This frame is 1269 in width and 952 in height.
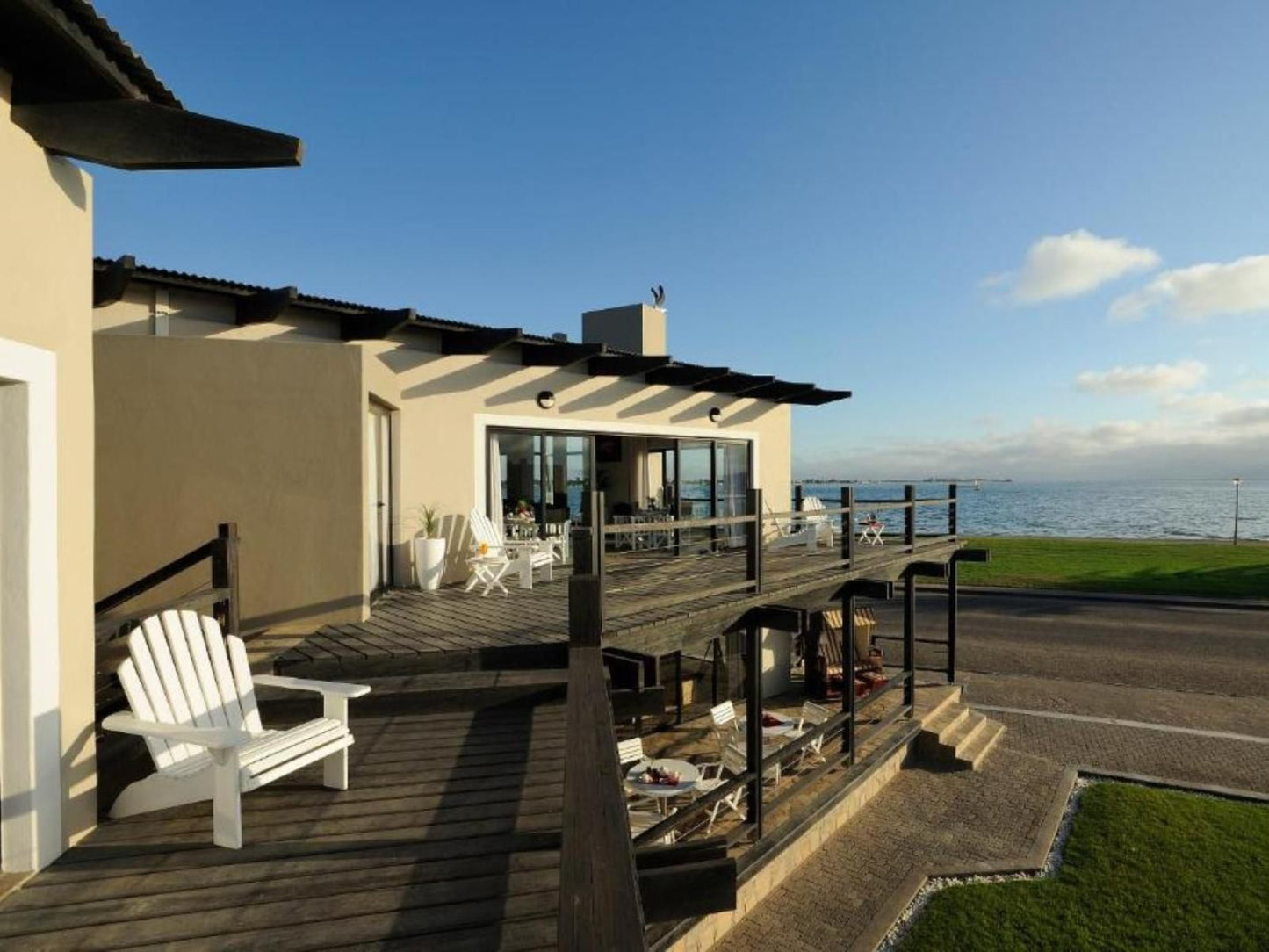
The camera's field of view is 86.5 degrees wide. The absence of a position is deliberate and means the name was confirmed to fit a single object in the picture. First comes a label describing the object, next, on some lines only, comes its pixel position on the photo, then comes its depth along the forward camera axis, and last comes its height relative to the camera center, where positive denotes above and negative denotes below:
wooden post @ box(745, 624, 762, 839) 7.91 -2.87
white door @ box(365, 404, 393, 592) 8.11 -0.20
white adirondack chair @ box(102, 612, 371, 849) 3.34 -1.35
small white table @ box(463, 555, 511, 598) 8.38 -1.15
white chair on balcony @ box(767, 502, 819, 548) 12.88 -1.19
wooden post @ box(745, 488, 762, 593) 7.07 -0.72
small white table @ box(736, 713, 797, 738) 11.27 -4.27
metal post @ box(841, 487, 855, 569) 9.05 -0.76
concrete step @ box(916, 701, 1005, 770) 11.77 -4.80
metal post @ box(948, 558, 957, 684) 13.71 -2.99
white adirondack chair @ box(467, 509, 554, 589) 8.83 -0.96
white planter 8.66 -1.08
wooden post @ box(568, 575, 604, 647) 4.77 -0.97
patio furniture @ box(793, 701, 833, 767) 11.20 -4.29
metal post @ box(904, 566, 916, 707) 12.38 -3.17
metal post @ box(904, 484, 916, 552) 10.36 -0.72
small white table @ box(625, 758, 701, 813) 8.85 -4.16
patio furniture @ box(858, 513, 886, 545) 13.82 -1.14
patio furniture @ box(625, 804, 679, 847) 8.55 -4.36
